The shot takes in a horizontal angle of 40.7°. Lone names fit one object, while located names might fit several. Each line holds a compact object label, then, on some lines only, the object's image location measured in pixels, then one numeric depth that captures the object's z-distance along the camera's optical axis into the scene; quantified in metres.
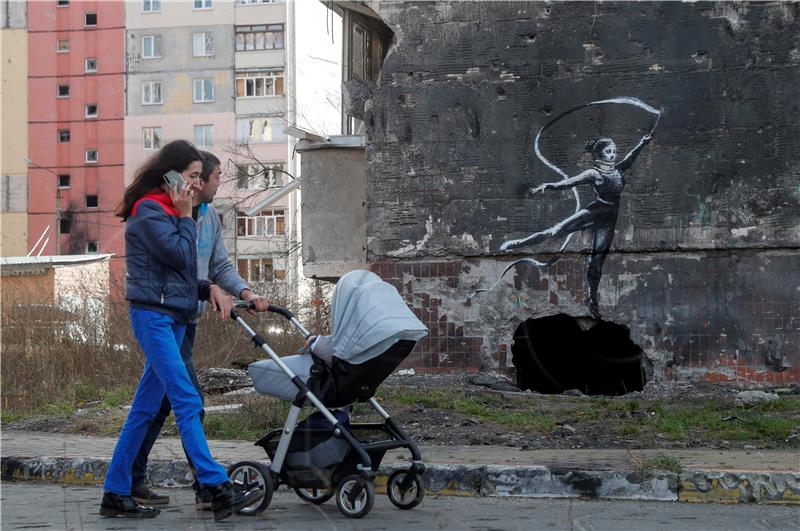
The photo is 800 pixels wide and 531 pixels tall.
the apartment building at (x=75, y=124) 55.22
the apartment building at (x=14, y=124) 56.78
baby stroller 5.88
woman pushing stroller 5.69
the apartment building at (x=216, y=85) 51.28
